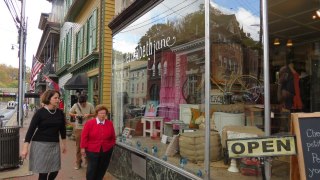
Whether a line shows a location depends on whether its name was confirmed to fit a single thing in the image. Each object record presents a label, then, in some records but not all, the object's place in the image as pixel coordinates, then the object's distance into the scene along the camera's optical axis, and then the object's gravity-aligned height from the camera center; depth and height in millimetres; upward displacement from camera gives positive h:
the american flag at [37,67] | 20110 +2727
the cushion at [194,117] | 3607 -337
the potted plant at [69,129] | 9519 -1403
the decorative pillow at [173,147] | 3685 -844
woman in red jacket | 3771 -746
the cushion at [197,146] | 3105 -720
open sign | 2048 -461
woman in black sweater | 3433 -651
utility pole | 11917 +1467
